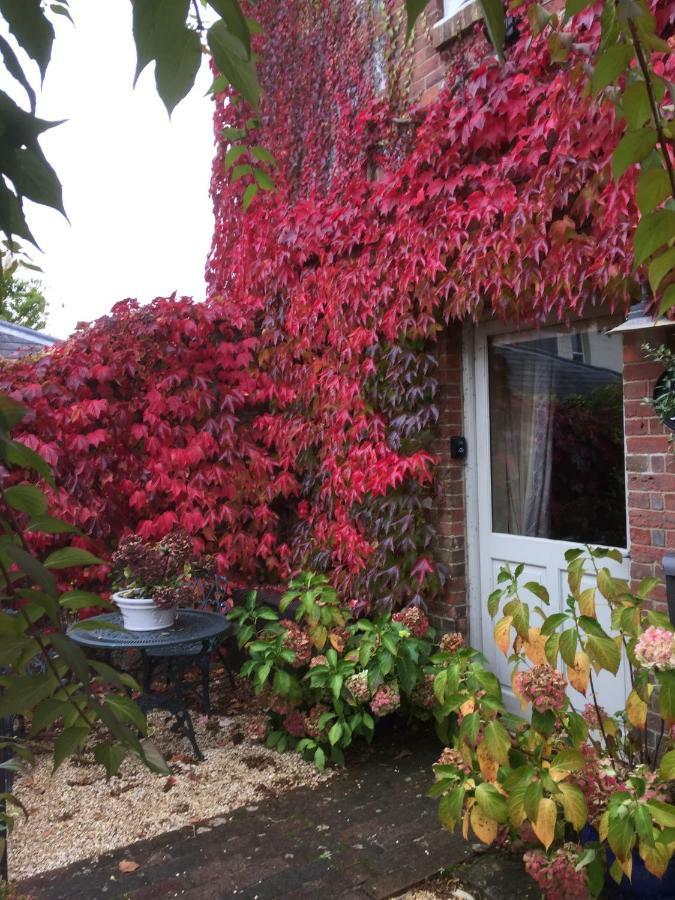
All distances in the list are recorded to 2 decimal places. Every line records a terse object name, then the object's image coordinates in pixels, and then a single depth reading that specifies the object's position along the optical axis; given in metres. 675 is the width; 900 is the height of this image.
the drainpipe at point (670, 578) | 2.89
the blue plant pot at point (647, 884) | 2.36
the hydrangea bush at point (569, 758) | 2.22
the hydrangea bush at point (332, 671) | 3.73
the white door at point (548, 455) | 3.73
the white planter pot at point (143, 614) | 3.98
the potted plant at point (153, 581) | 3.99
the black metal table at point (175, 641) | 3.82
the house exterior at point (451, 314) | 3.39
